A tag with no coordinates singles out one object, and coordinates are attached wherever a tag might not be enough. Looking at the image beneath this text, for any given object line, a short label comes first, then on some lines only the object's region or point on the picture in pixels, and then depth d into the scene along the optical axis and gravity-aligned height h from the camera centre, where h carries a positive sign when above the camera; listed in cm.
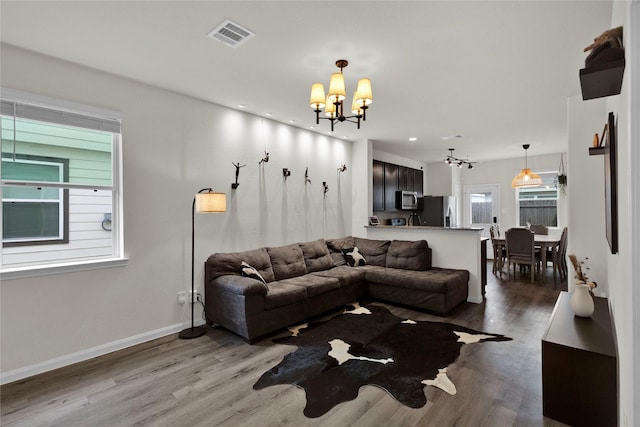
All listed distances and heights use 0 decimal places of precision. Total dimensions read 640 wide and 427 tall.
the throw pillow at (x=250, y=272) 365 -66
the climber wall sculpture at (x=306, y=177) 522 +66
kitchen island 466 -52
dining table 599 -60
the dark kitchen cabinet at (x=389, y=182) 658 +77
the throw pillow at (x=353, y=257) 517 -70
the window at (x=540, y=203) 775 +29
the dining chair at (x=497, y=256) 664 -89
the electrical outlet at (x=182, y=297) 364 -95
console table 186 -101
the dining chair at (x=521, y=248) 596 -65
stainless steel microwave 720 +36
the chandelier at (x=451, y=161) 698 +127
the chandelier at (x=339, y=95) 266 +106
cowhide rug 238 -132
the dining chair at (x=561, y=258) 610 -88
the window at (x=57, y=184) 272 +32
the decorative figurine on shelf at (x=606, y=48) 132 +75
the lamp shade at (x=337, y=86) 264 +111
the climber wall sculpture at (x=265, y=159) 452 +84
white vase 240 -69
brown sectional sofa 336 -86
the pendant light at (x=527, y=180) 639 +72
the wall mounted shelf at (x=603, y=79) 132 +61
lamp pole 348 -97
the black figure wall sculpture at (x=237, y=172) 416 +60
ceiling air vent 236 +145
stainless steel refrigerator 785 +10
